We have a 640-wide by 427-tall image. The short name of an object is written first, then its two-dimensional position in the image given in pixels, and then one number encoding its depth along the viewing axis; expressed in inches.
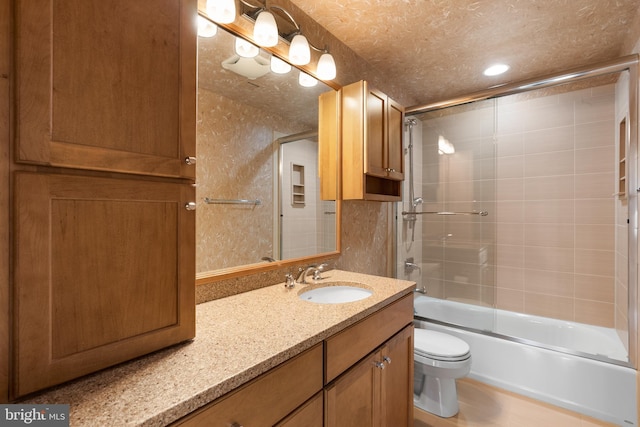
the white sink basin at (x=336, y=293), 58.7
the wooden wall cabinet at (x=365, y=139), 68.2
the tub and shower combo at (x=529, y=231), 78.4
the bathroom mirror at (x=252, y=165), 47.3
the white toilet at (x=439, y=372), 69.4
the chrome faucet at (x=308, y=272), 60.9
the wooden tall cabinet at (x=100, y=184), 22.2
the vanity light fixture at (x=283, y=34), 50.8
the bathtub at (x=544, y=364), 68.7
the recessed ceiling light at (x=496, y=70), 88.2
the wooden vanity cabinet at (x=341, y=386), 28.0
